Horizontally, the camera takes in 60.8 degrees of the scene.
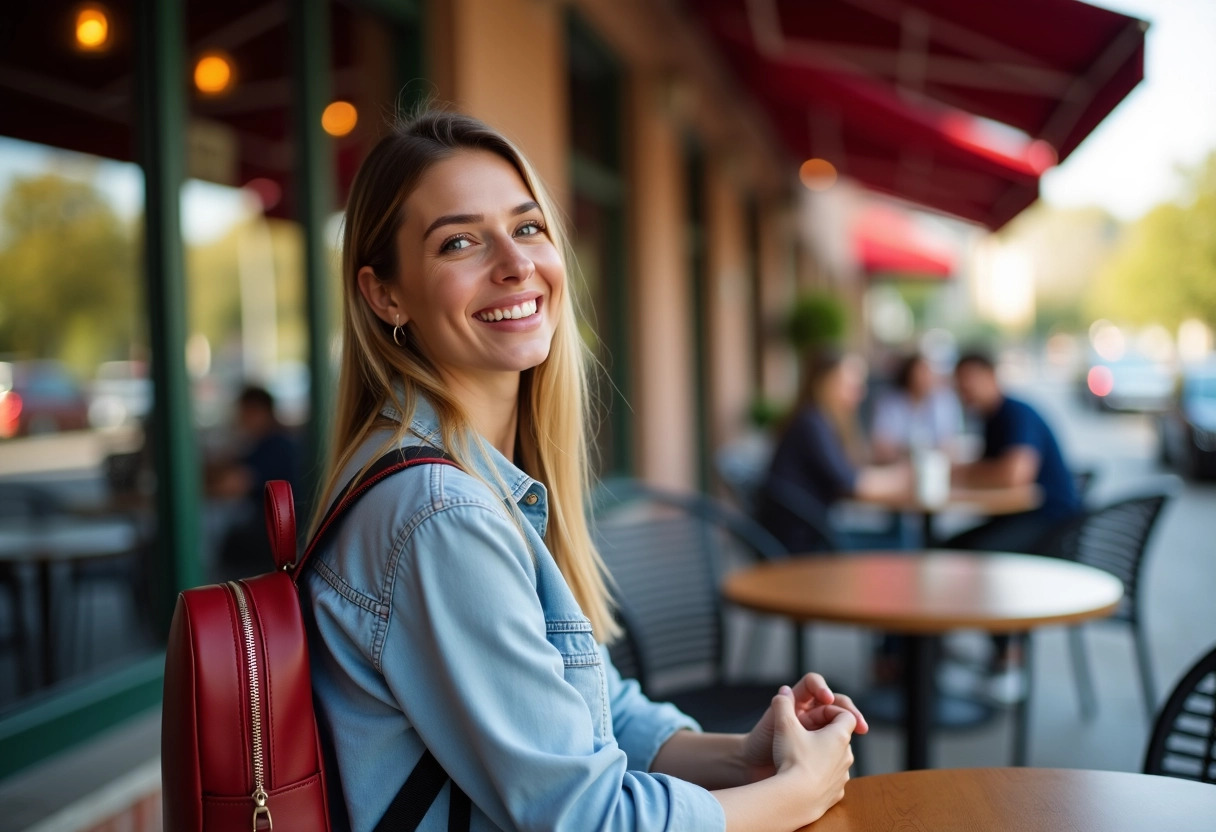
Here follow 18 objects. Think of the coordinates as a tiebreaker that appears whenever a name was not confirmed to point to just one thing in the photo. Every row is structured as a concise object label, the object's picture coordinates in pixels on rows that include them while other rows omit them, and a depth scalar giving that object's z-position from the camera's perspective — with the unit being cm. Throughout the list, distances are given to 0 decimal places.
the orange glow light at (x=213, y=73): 434
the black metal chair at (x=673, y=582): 301
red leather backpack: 103
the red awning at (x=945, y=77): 414
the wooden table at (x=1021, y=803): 120
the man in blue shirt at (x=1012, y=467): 460
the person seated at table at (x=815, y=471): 442
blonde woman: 108
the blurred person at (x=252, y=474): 478
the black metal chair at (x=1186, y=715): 163
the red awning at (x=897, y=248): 1905
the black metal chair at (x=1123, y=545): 351
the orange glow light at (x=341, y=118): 350
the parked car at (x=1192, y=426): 707
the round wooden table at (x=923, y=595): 235
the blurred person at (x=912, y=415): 700
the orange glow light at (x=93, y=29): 309
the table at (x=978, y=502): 440
